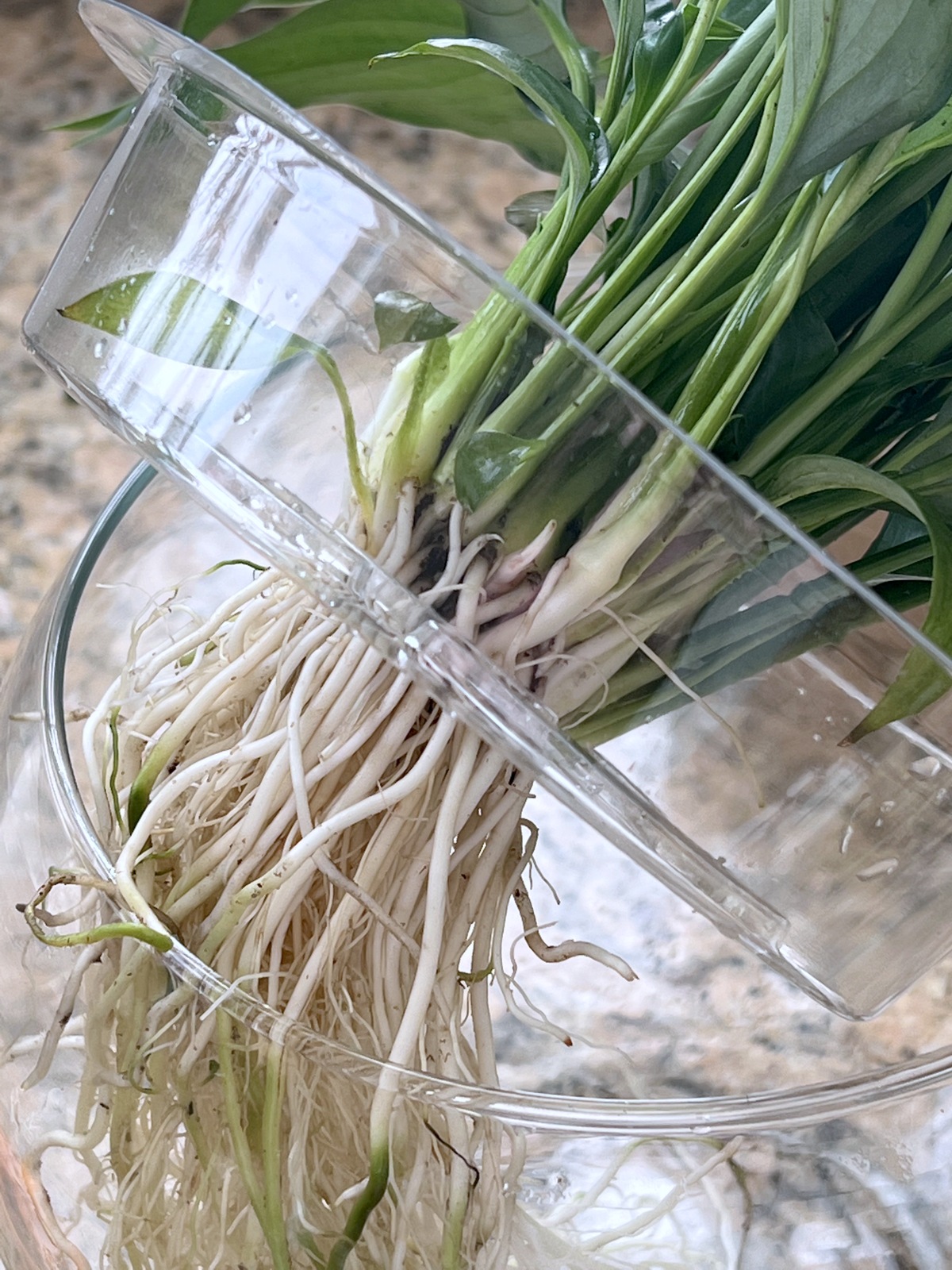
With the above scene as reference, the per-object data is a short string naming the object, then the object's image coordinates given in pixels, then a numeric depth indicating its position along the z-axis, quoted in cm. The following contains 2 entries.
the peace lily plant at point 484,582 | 24
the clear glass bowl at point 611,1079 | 27
